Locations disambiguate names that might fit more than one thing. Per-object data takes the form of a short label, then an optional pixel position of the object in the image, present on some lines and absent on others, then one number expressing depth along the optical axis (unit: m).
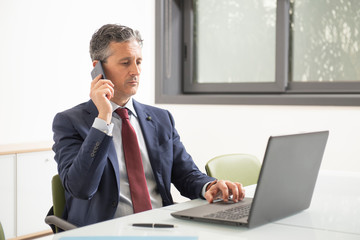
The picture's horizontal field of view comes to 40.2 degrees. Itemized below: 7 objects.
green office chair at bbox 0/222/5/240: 1.42
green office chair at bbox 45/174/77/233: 2.01
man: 1.83
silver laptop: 1.37
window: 3.68
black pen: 1.43
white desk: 1.37
